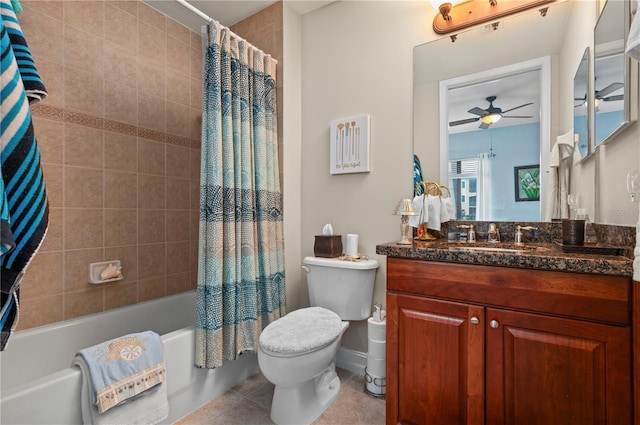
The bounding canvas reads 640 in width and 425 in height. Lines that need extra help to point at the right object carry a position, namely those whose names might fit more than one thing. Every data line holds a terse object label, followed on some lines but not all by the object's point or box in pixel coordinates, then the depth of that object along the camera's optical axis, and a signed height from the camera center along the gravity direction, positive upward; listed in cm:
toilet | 145 -61
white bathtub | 109 -72
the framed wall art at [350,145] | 204 +46
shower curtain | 167 +5
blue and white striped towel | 66 +9
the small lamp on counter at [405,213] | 166 +0
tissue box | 203 -22
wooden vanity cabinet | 98 -48
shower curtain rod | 160 +108
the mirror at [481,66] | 155 +81
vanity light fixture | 163 +111
